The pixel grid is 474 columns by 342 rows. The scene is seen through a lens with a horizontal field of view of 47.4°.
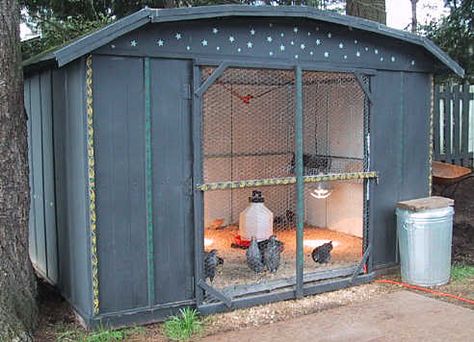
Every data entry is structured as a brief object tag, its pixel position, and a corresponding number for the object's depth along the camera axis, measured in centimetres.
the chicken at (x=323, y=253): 530
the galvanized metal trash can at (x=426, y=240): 492
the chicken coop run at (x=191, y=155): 382
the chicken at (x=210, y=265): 454
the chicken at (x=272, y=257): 500
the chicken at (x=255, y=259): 497
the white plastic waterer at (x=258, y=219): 601
